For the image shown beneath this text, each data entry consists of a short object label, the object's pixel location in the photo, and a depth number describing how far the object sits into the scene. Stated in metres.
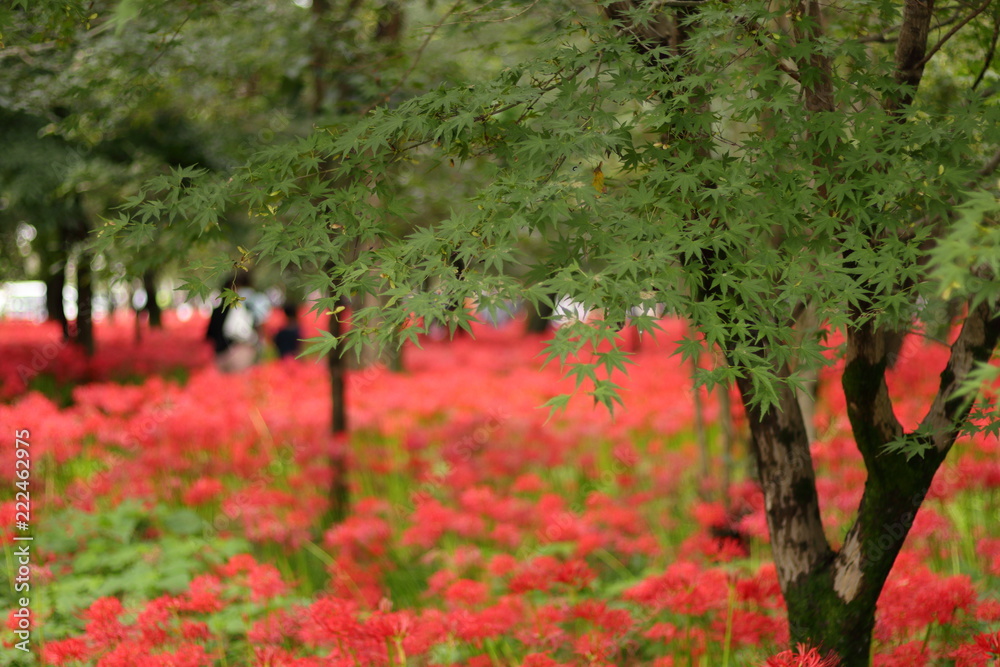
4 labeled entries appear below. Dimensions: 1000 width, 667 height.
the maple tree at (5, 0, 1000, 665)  4.77
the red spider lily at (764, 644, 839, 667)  5.45
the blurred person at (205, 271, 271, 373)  24.03
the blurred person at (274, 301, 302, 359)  24.41
